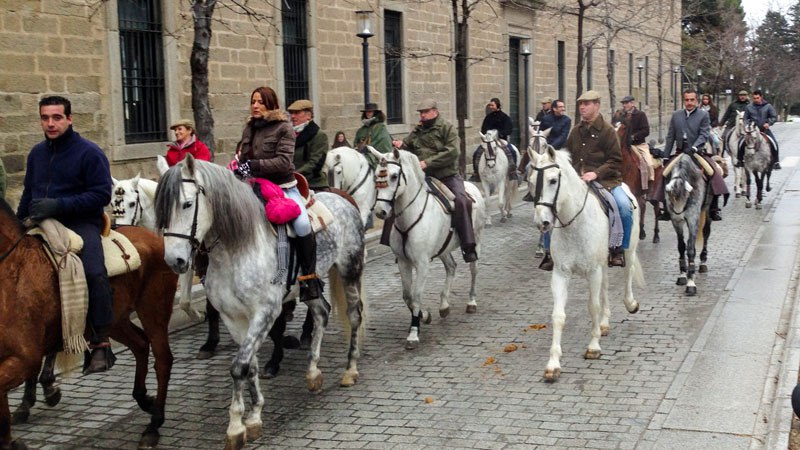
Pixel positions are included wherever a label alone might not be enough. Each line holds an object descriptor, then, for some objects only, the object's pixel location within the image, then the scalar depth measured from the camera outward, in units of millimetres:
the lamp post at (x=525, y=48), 25234
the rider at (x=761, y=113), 20438
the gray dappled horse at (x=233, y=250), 5941
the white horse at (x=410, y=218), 8984
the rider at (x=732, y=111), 21969
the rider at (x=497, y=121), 19359
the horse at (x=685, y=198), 11578
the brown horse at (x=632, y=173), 14625
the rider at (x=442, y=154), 9930
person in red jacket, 9383
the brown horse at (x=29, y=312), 5594
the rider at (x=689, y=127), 12617
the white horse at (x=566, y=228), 7711
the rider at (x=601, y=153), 9109
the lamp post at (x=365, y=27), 16688
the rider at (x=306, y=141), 9495
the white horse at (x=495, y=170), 17797
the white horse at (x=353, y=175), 10898
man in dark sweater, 6047
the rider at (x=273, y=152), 6965
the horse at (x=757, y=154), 19375
